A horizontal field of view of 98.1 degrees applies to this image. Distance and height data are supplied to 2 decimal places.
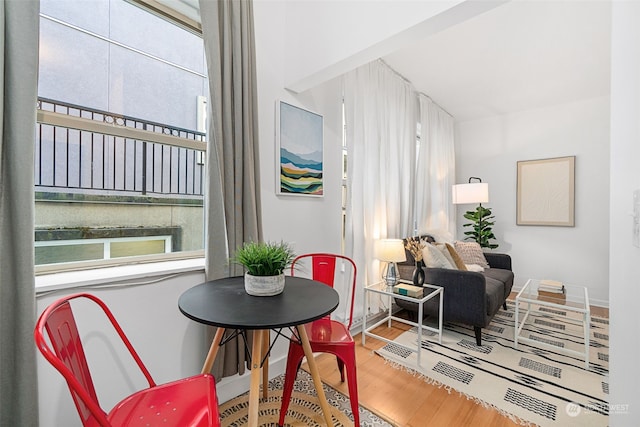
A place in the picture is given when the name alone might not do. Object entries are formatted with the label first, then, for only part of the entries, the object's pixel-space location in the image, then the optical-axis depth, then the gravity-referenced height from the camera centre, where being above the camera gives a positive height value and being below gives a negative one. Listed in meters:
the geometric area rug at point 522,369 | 1.70 -1.19
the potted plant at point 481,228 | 4.18 -0.23
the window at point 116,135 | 1.35 +0.42
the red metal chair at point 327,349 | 1.46 -0.74
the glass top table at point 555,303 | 2.22 -0.82
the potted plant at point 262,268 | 1.29 -0.27
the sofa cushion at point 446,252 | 2.93 -0.43
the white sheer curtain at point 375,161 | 2.65 +0.55
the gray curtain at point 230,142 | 1.61 +0.42
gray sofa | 2.40 -0.76
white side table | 2.28 -0.75
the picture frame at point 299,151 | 2.05 +0.48
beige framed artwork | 3.85 +0.31
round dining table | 1.03 -0.40
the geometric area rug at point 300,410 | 1.56 -1.18
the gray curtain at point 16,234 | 1.06 -0.09
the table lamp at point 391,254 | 2.55 -0.39
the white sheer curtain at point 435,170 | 3.73 +0.62
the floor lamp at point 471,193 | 3.78 +0.27
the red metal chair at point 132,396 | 0.77 -0.69
